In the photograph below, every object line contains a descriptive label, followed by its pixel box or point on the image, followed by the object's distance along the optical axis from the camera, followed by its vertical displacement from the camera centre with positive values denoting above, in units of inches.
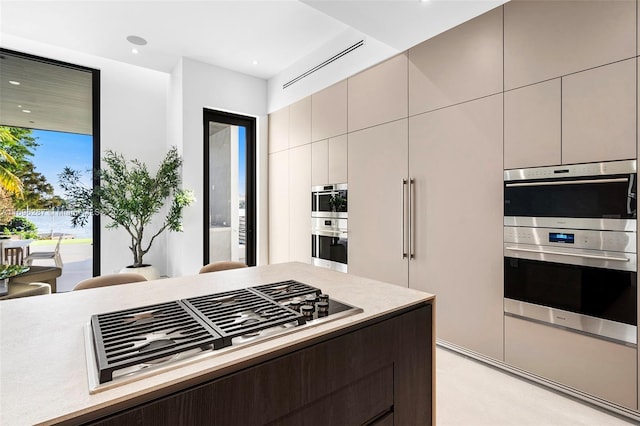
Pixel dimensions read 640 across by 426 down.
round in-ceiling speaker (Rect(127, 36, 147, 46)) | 147.7 +80.6
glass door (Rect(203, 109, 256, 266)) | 183.2 +14.2
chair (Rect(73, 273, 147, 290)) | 68.3 -15.5
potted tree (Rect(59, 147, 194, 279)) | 159.7 +7.8
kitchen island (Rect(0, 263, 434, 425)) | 27.3 -16.2
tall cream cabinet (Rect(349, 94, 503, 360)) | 96.1 -0.5
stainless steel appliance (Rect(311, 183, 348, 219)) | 145.9 +4.9
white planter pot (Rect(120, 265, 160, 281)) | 162.4 -30.3
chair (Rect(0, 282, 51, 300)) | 102.0 -26.0
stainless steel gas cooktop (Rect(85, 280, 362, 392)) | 30.4 -14.0
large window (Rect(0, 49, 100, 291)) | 154.9 +37.5
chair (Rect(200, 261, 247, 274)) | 86.8 -15.4
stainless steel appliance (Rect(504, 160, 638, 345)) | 72.3 -9.4
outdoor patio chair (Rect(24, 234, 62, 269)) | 156.6 -22.3
